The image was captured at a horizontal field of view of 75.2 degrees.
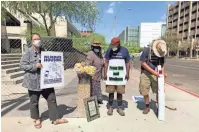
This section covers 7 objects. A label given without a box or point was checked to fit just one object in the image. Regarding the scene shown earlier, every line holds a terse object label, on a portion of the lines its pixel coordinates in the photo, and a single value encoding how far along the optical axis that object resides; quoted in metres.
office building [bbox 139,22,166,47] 79.28
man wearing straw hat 2.92
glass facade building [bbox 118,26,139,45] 76.26
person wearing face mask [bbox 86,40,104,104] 3.25
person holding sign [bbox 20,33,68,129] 2.42
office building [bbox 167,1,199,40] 43.02
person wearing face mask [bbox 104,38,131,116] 2.86
